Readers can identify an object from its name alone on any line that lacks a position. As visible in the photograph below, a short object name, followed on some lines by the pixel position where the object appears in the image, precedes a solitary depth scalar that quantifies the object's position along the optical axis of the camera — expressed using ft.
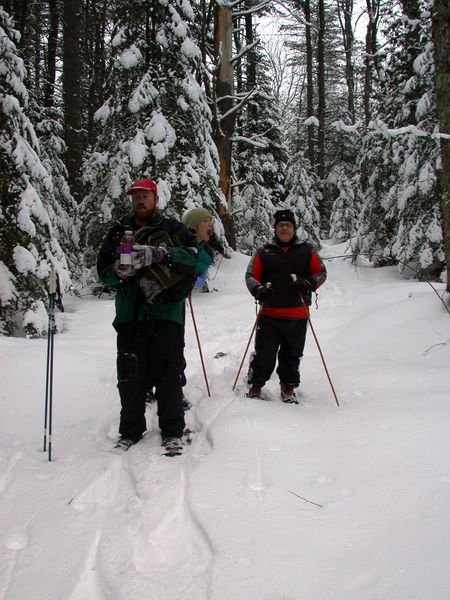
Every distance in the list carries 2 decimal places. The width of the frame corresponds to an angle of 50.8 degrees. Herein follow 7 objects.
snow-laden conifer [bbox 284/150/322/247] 64.69
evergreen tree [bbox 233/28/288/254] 63.72
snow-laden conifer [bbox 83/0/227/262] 32.55
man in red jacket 17.22
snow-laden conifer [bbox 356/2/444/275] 35.96
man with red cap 12.57
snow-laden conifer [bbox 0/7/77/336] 24.13
